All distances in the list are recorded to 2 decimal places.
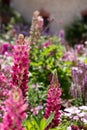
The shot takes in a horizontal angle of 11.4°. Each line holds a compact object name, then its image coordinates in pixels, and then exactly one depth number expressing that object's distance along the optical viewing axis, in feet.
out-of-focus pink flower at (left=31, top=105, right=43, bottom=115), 13.13
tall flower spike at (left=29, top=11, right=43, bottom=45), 21.39
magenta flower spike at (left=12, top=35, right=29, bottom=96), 10.02
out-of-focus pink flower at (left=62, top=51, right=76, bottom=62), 22.69
